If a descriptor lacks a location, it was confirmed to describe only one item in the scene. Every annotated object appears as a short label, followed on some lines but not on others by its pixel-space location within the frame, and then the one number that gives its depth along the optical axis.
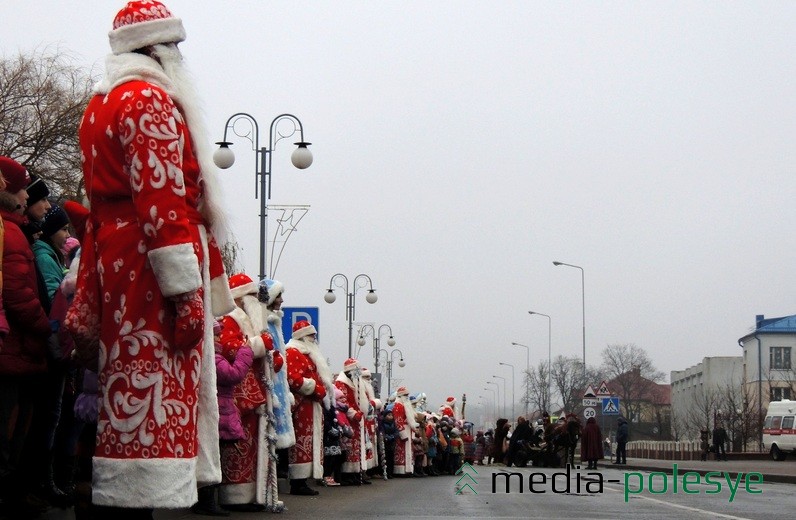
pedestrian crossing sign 46.39
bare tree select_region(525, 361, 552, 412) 129.00
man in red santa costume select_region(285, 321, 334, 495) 15.12
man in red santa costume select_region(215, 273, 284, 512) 11.48
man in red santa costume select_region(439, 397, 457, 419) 39.72
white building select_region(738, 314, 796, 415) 105.50
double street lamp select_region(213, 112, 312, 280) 21.66
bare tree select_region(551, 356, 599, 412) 125.06
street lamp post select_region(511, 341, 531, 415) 132.69
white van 57.28
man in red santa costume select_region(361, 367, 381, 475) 22.68
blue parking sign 25.28
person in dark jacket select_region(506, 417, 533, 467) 40.94
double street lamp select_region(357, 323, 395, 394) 54.00
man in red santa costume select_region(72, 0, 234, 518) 5.55
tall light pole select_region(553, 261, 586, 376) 69.12
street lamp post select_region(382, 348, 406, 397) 77.62
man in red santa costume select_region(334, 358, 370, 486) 20.12
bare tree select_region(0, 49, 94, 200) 36.56
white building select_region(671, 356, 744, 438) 112.75
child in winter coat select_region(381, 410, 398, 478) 26.73
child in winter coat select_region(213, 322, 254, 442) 10.57
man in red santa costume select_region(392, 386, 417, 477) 28.00
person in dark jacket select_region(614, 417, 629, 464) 44.88
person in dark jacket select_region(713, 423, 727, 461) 54.71
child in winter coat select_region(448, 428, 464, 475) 36.10
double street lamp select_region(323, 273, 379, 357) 41.95
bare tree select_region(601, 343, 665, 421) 142.00
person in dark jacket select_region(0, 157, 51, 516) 7.57
